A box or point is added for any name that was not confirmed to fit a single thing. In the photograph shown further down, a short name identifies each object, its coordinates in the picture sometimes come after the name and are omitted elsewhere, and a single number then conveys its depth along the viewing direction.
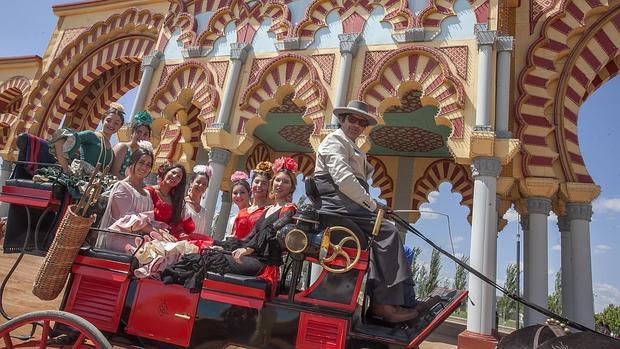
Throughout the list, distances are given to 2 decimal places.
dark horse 1.98
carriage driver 2.28
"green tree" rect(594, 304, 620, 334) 29.28
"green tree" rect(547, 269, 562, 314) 28.76
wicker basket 2.38
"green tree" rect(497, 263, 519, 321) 25.59
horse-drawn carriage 2.21
